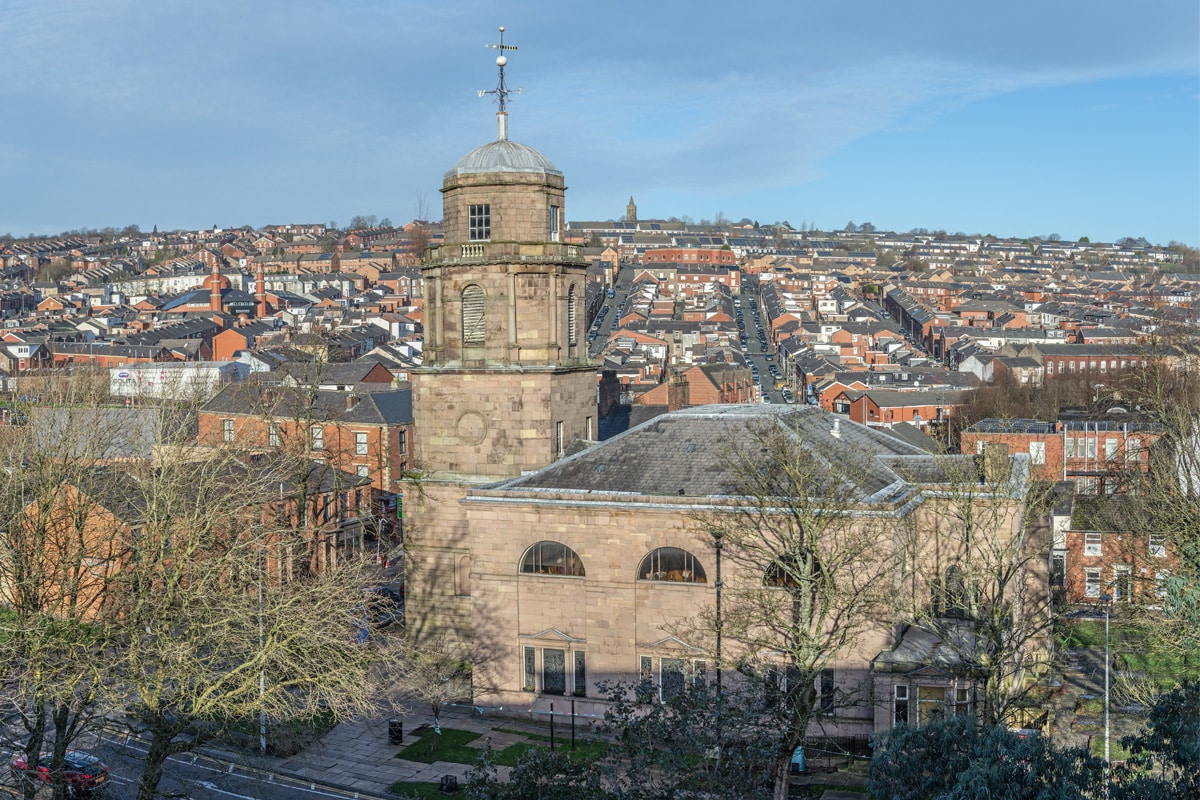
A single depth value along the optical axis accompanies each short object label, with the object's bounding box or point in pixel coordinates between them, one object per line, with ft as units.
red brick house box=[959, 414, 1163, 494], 221.05
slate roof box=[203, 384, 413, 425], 215.72
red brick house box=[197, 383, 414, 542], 209.46
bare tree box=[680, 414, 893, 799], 99.96
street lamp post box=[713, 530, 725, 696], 109.09
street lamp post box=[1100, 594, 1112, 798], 58.13
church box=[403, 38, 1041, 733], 110.11
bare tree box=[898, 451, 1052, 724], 100.94
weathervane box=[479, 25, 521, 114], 130.82
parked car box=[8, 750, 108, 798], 87.01
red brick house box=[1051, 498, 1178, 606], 155.32
